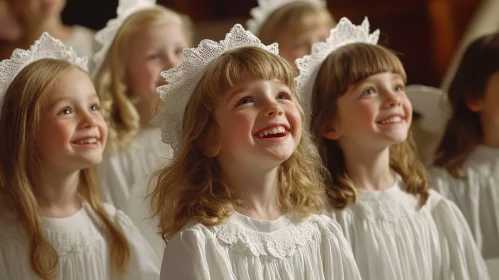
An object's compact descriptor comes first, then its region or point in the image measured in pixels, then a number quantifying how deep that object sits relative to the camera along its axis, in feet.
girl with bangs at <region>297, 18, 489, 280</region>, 10.23
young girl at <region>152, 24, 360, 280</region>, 8.51
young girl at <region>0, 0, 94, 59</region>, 15.60
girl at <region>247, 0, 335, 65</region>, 13.61
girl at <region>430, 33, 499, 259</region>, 11.96
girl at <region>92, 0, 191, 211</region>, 12.71
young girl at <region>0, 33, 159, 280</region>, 9.59
